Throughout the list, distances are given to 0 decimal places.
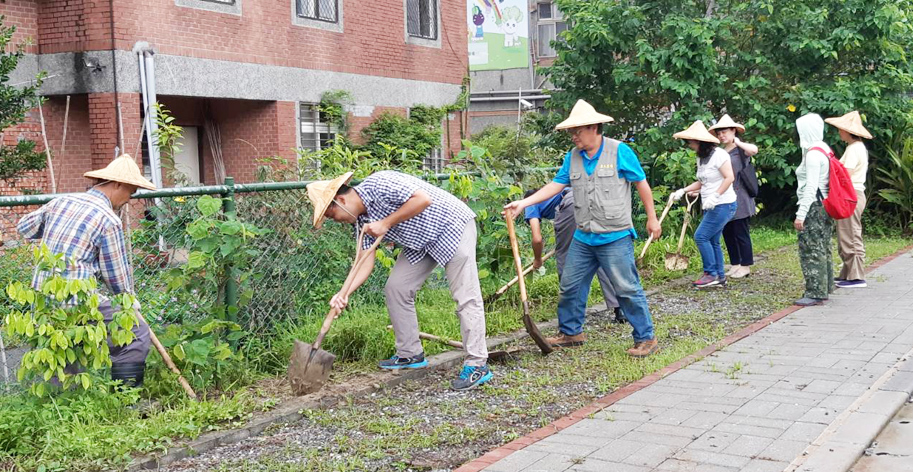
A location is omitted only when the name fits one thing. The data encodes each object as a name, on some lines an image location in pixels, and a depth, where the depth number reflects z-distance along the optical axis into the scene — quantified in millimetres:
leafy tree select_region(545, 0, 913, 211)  13383
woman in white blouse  9625
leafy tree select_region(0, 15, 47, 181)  10062
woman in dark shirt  10172
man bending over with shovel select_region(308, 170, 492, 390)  5820
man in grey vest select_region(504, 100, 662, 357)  6660
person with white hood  8648
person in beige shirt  9359
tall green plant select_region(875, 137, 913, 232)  14125
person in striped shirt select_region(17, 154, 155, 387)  5172
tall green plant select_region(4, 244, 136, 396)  4695
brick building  12797
